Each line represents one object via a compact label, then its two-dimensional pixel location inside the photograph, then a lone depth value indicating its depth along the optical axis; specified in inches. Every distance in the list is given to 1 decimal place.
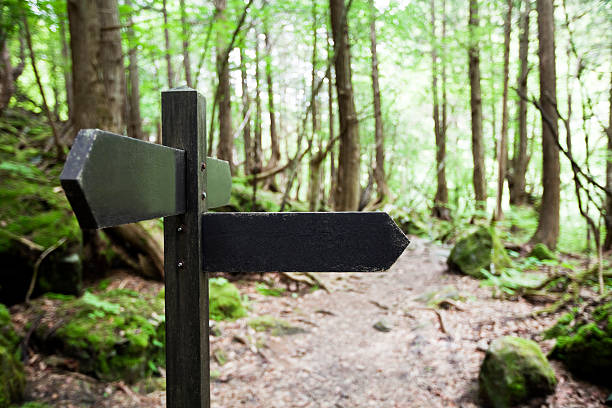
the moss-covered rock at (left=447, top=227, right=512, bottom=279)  310.3
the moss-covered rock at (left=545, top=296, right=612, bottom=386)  134.5
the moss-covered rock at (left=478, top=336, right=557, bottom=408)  134.0
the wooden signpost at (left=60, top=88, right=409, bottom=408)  55.0
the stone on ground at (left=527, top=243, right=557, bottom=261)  332.5
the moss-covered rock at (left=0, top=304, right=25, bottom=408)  113.5
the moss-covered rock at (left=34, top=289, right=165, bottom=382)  143.6
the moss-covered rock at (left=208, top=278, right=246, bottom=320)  215.3
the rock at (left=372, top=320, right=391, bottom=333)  224.3
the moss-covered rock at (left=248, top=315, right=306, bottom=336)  212.5
